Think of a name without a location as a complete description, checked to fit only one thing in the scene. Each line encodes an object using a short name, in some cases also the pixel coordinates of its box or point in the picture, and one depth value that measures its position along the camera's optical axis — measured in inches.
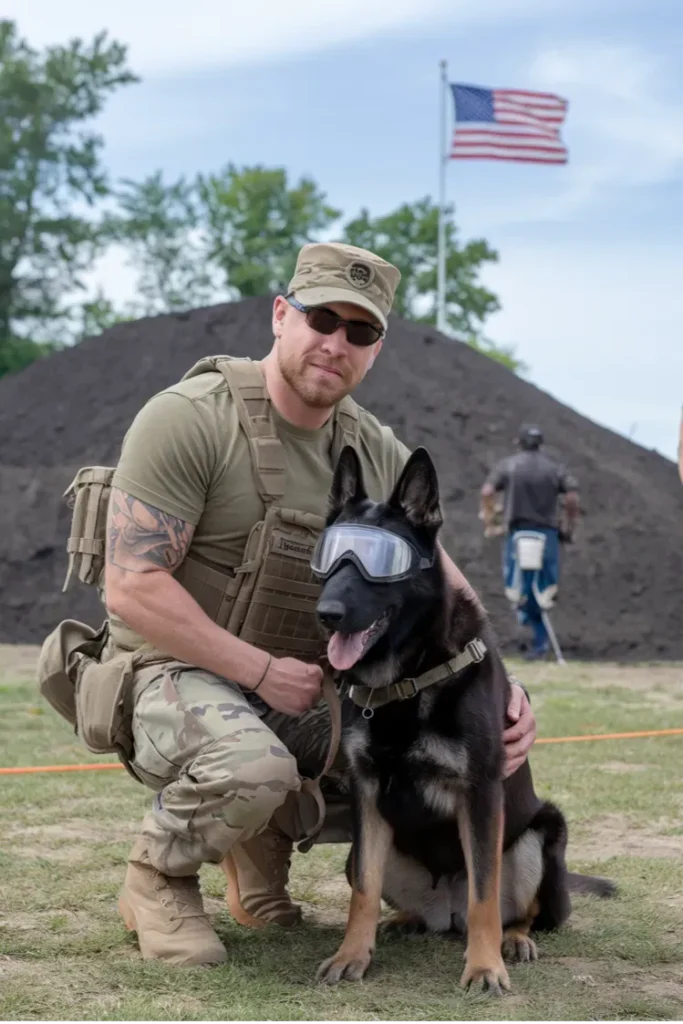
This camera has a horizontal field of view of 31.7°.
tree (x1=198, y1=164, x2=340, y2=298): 2091.5
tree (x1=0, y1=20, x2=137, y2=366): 1684.3
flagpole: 1167.0
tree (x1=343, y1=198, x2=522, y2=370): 2044.8
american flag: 916.6
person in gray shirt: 596.1
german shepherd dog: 135.4
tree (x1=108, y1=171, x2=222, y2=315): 2229.3
